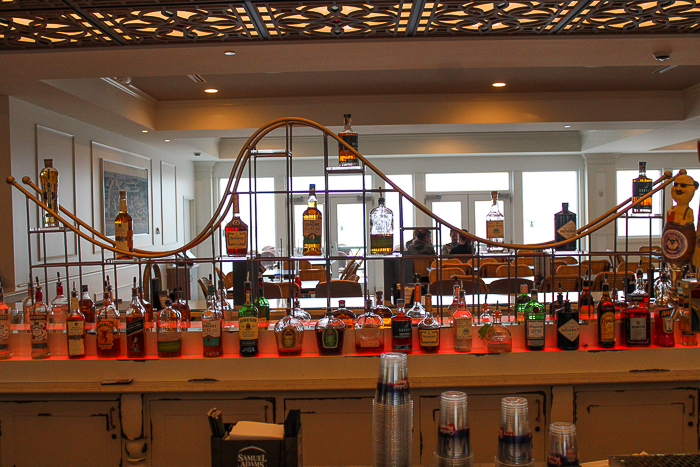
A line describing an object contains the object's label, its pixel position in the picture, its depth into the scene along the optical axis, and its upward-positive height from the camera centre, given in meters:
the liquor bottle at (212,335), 2.27 -0.47
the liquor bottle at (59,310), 2.48 -0.39
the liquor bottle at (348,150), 2.48 +0.36
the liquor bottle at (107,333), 2.29 -0.45
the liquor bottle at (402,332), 2.27 -0.47
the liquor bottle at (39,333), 2.29 -0.45
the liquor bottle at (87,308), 2.38 -0.36
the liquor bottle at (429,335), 2.26 -0.48
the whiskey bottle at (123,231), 2.40 -0.01
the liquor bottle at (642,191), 2.46 +0.13
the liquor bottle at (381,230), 2.44 -0.03
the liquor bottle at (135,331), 2.28 -0.45
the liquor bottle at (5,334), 2.30 -0.45
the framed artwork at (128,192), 6.27 +0.47
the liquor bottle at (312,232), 2.41 -0.03
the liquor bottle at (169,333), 2.29 -0.46
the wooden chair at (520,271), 5.31 -0.52
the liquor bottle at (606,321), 2.27 -0.44
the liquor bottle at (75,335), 2.27 -0.46
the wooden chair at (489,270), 6.20 -0.58
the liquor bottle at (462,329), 2.26 -0.46
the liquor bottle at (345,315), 2.44 -0.43
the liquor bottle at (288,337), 2.27 -0.48
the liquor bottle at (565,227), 2.39 -0.03
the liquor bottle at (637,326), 2.29 -0.47
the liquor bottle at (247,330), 2.27 -0.45
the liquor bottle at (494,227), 2.46 -0.03
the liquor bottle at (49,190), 2.40 +0.18
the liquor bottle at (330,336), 2.26 -0.48
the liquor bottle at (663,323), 2.29 -0.46
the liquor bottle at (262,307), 2.37 -0.39
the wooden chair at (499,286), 3.98 -0.50
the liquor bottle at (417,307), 2.31 -0.38
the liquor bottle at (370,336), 2.28 -0.49
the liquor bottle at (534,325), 2.26 -0.45
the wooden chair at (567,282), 4.19 -0.52
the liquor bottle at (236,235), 2.39 -0.04
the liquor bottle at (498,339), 2.26 -0.51
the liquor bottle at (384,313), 2.41 -0.42
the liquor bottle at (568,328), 2.26 -0.46
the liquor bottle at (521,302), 2.26 -0.38
